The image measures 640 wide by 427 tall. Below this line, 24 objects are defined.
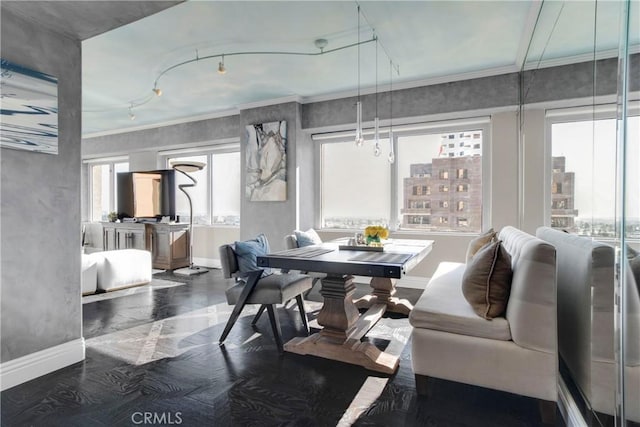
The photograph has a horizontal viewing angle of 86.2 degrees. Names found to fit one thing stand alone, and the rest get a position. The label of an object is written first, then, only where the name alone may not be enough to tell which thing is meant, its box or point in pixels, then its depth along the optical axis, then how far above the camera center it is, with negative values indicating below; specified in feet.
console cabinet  19.35 -1.79
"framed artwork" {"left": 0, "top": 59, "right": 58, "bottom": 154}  6.61 +2.07
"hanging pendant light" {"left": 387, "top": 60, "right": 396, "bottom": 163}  14.33 +4.71
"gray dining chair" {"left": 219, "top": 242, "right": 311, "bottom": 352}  8.66 -2.06
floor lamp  17.62 -0.61
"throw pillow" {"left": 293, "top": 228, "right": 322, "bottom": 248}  11.86 -1.05
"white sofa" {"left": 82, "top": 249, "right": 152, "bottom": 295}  13.78 -2.55
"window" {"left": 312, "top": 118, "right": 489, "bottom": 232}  14.51 +1.42
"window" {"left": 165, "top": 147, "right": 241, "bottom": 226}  20.49 +1.26
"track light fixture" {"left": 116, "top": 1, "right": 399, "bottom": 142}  9.62 +5.29
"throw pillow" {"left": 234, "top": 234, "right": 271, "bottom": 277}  9.02 -1.21
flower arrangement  9.96 -0.74
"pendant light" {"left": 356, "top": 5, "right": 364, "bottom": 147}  9.28 +2.07
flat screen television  20.66 +1.03
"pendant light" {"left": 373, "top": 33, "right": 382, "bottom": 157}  10.08 +2.01
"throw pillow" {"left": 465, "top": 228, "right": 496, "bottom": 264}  10.21 -1.01
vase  9.86 -0.90
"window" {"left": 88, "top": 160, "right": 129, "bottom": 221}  25.07 +1.78
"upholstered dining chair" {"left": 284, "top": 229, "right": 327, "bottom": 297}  11.78 -1.09
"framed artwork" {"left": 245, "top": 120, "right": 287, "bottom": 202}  16.47 +2.34
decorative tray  9.31 -1.08
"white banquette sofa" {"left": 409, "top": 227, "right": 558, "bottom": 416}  5.60 -2.29
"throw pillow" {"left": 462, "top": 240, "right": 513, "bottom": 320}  6.30 -1.42
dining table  7.26 -2.01
